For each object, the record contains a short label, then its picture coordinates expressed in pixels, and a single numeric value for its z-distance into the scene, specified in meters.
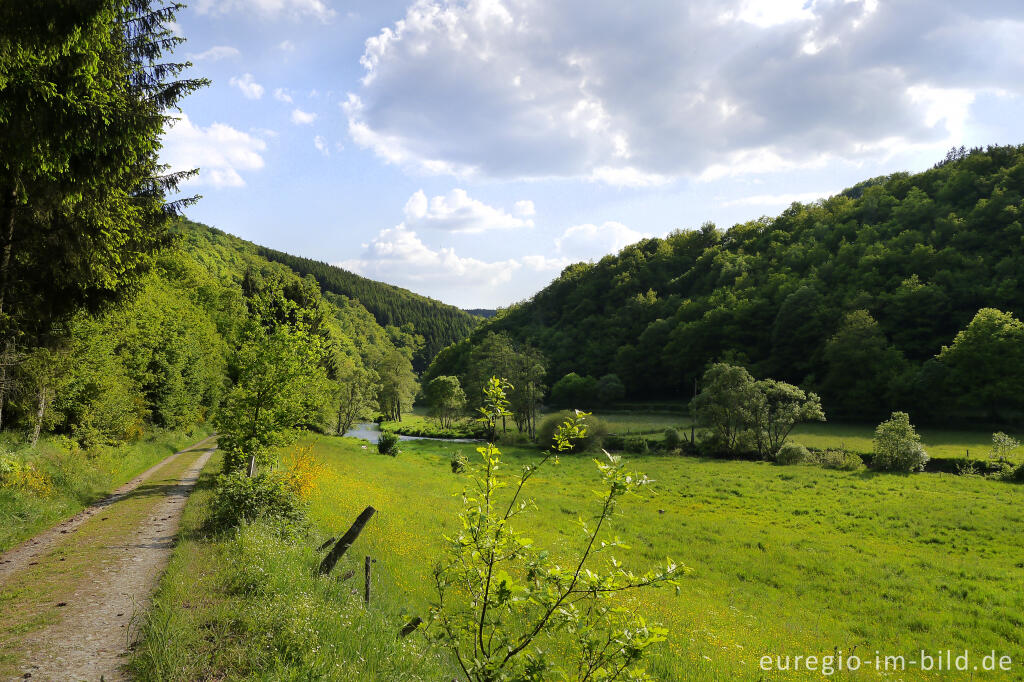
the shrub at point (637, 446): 52.56
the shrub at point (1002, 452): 34.34
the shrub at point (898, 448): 36.53
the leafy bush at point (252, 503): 13.51
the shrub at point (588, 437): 53.09
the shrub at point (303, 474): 17.17
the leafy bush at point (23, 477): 13.79
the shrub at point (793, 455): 42.66
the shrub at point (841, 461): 38.91
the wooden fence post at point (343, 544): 9.15
